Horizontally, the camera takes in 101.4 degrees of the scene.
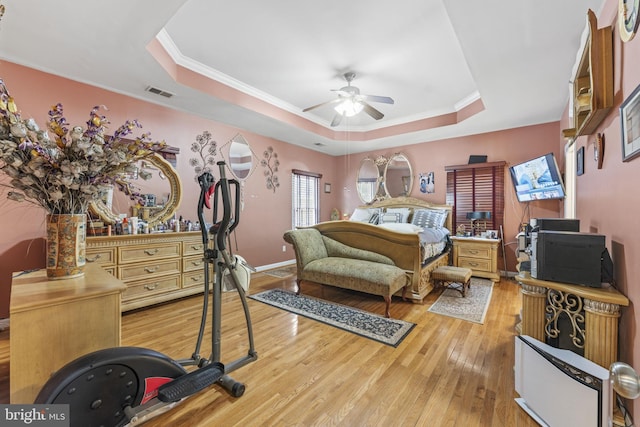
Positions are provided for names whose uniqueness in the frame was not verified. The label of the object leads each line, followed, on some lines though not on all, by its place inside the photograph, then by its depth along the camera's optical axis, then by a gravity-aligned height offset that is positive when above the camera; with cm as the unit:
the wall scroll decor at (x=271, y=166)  516 +92
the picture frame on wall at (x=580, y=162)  255 +52
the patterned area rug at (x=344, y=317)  249 -114
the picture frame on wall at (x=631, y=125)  126 +45
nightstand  436 -72
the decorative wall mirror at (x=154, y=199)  324 +18
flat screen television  361 +51
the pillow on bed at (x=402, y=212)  536 +2
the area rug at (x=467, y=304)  294 -114
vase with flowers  117 +22
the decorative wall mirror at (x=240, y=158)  466 +99
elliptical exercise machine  108 -79
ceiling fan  337 +148
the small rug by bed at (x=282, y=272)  475 -113
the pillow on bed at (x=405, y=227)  398 -23
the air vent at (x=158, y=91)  324 +153
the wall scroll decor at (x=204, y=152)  413 +98
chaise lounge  300 -68
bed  331 -41
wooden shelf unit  165 +93
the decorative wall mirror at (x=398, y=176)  581 +82
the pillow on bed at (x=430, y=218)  489 -10
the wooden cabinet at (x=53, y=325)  103 -49
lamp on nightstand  469 -9
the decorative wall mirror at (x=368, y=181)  619 +76
